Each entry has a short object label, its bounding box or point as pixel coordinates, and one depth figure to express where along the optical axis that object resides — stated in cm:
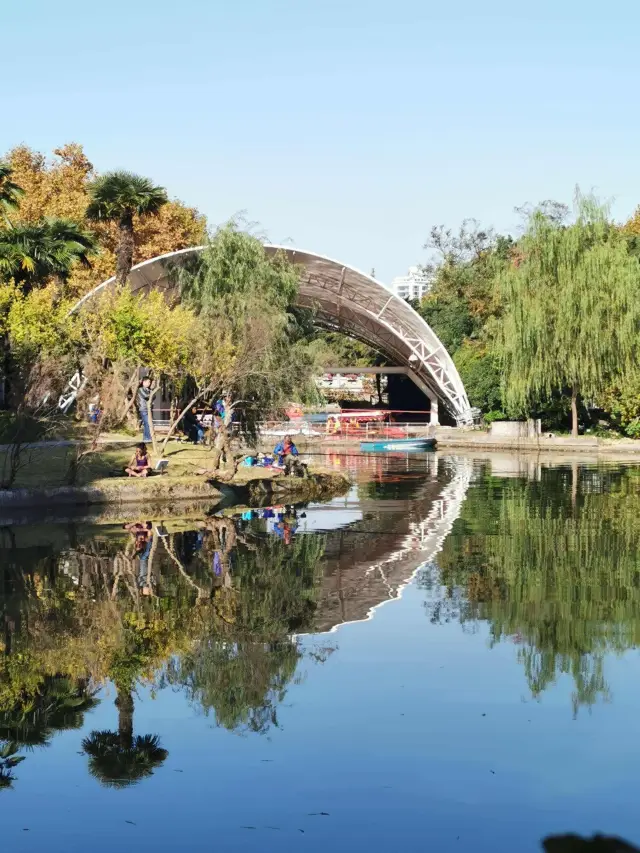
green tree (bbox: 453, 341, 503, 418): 5909
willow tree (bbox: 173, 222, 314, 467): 3648
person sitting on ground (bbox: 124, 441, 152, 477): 2830
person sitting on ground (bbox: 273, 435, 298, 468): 3403
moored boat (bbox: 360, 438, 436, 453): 5300
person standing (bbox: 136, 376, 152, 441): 4057
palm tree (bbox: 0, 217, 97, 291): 3922
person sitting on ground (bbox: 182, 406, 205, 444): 4344
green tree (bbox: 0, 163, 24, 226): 3484
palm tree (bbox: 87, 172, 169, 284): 4034
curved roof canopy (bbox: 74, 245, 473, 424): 5703
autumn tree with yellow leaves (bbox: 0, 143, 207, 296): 6350
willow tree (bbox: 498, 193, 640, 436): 4953
